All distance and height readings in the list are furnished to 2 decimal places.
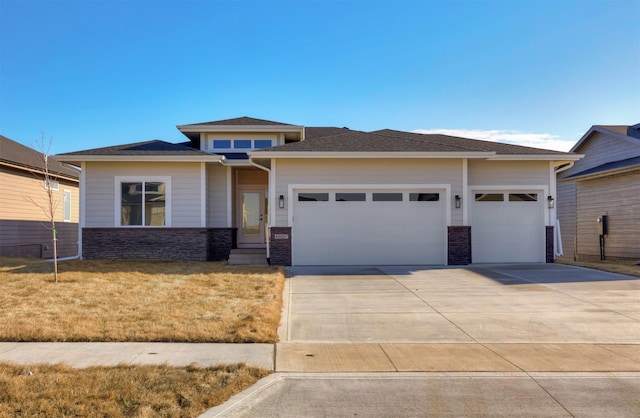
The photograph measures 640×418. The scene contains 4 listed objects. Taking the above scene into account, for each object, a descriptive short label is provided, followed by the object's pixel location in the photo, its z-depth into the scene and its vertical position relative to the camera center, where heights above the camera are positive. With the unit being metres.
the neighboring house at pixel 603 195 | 17.92 +1.05
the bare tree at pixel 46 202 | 18.88 +0.84
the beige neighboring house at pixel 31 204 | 17.39 +0.73
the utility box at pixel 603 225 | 19.38 -0.26
